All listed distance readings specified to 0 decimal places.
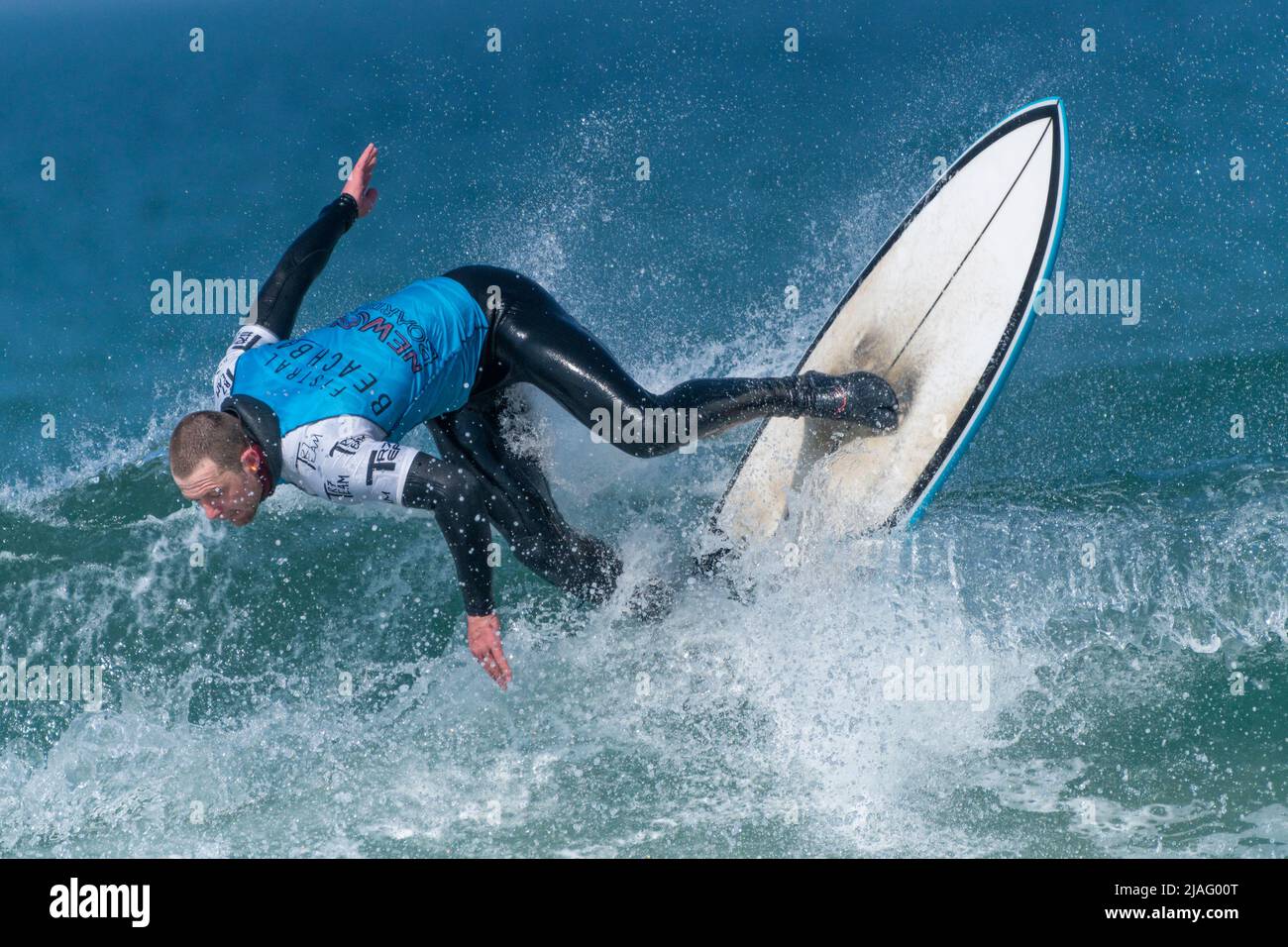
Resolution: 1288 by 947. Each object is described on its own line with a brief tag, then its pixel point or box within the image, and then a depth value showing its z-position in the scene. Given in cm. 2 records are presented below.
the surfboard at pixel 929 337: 1308
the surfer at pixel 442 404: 1014
